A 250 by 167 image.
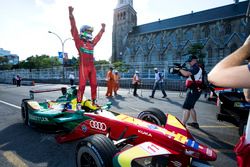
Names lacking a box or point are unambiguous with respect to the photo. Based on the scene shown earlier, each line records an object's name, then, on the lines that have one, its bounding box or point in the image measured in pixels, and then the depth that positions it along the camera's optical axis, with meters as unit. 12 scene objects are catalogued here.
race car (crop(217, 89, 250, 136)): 3.49
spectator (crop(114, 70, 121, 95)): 11.66
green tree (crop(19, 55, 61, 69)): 64.69
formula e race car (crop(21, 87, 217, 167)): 1.90
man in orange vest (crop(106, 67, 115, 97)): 10.79
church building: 43.00
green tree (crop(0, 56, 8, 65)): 79.09
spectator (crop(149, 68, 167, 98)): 10.62
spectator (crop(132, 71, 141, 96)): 11.49
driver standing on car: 4.57
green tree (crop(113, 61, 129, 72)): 23.61
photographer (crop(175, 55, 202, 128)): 4.11
